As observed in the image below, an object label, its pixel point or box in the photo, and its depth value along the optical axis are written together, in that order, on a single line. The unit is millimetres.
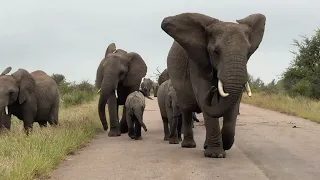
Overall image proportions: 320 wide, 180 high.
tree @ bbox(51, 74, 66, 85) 78812
